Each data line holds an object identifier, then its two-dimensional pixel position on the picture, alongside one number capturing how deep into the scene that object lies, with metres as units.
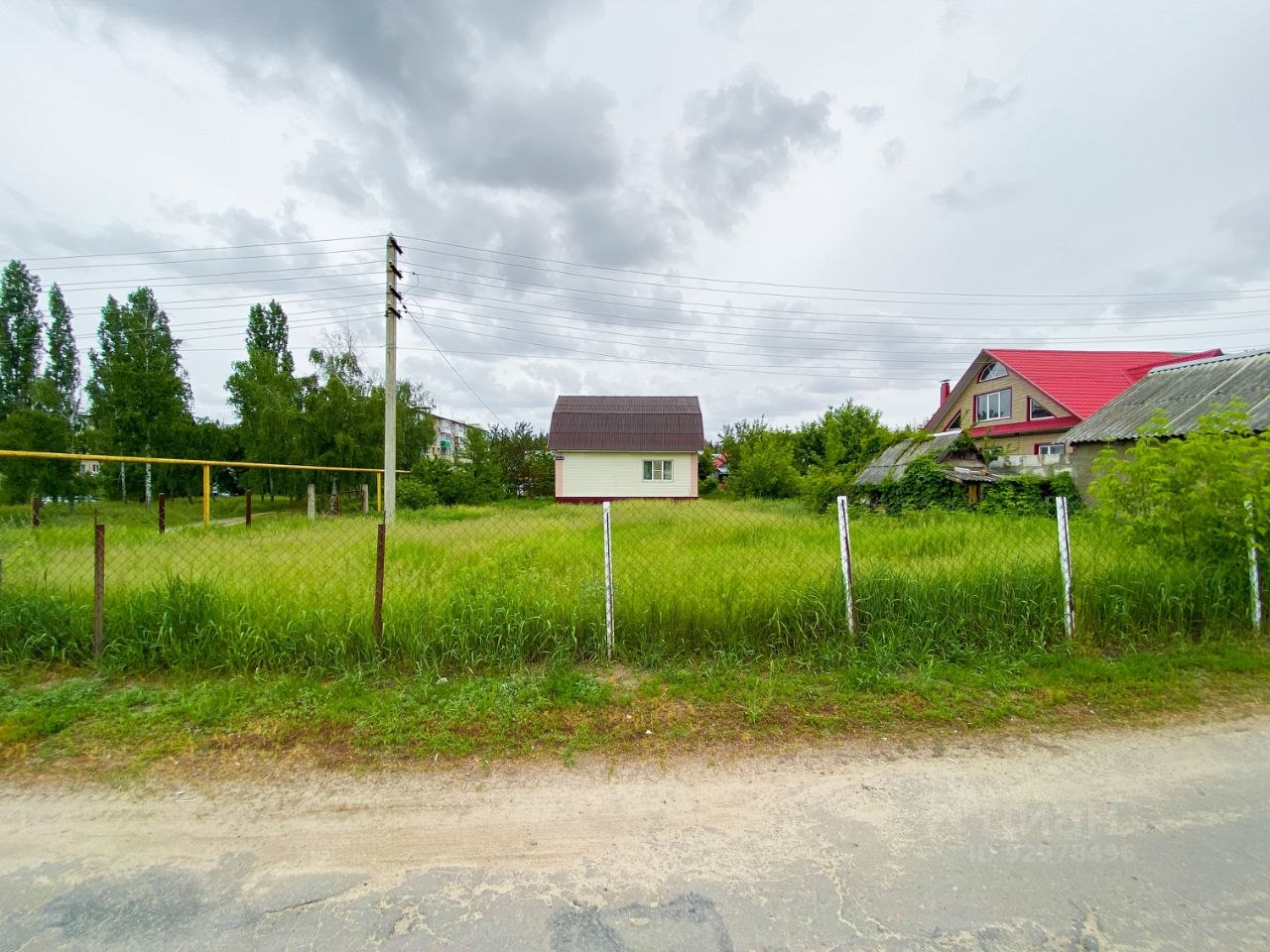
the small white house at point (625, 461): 25.02
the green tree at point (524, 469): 27.45
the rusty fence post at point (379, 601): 3.98
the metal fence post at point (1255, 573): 4.44
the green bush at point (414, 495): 19.08
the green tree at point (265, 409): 20.25
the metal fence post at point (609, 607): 4.10
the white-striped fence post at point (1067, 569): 4.26
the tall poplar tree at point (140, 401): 22.53
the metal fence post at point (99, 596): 3.87
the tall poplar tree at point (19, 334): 31.95
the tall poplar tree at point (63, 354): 33.90
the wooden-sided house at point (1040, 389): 22.75
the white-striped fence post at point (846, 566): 4.15
